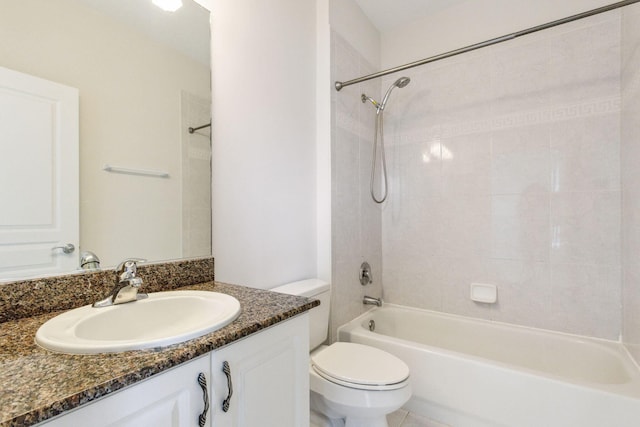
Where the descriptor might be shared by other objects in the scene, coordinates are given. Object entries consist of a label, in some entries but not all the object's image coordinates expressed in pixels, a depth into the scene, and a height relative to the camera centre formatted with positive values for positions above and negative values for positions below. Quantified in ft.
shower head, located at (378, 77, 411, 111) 6.24 +2.82
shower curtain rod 4.09 +2.79
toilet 4.04 -2.26
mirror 2.84 +1.33
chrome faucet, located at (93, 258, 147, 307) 2.86 -0.67
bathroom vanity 1.54 -0.96
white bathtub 4.09 -2.62
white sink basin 1.99 -0.84
